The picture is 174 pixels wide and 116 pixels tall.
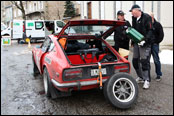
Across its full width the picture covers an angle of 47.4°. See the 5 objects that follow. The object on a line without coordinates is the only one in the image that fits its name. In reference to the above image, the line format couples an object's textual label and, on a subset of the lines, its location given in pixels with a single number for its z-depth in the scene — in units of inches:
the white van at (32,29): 708.0
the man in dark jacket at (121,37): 206.8
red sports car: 140.8
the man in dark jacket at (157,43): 210.5
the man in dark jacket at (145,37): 184.4
